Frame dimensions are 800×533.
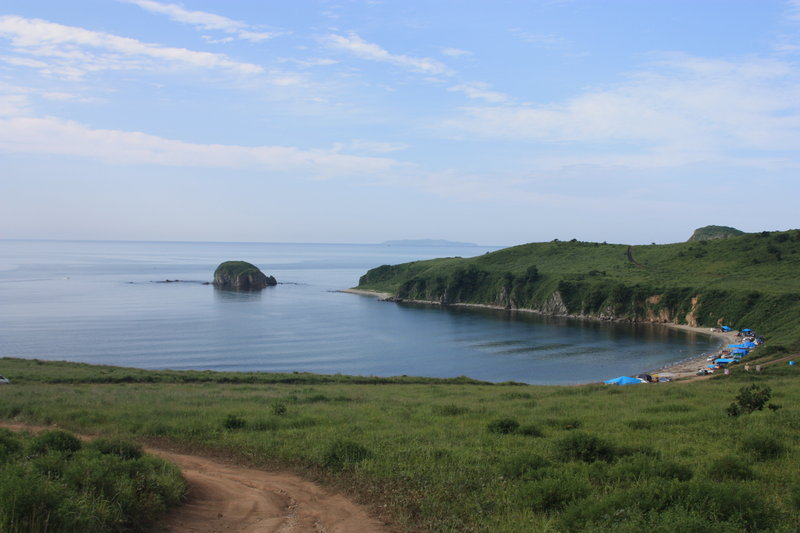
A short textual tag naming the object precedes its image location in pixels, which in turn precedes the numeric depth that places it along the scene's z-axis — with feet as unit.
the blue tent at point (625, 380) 153.58
